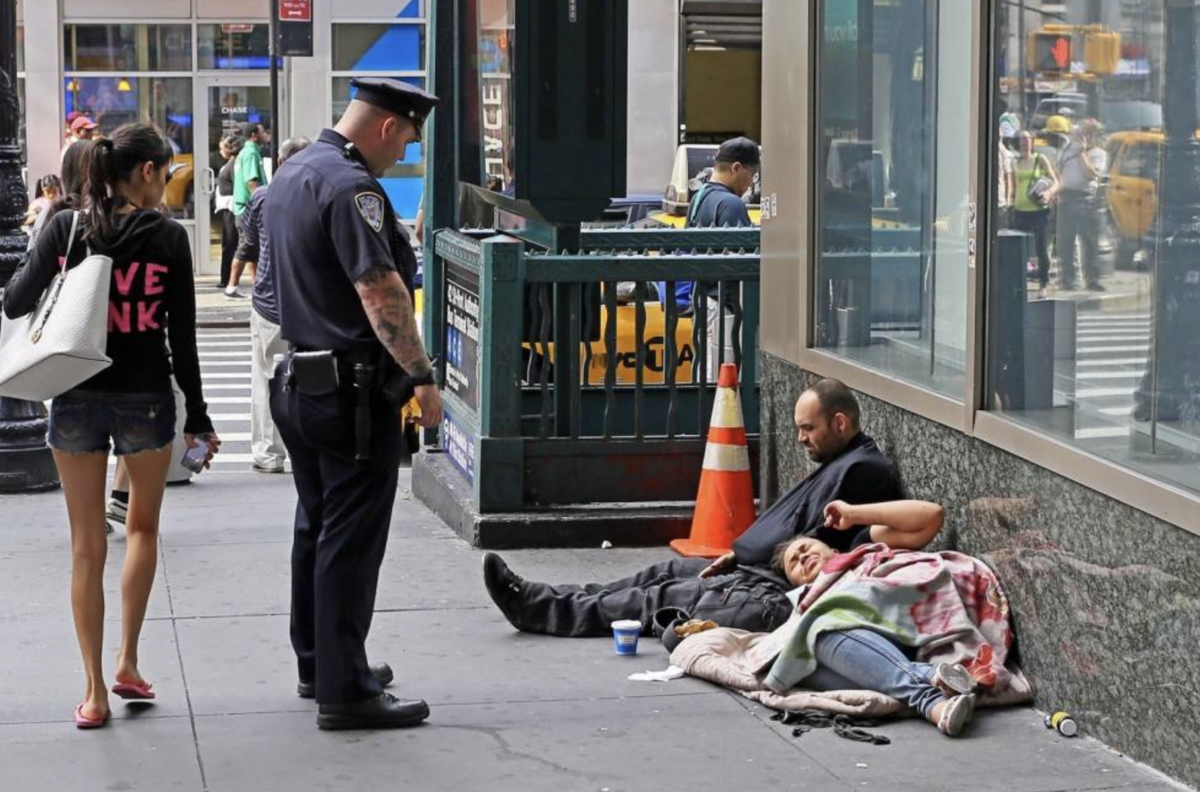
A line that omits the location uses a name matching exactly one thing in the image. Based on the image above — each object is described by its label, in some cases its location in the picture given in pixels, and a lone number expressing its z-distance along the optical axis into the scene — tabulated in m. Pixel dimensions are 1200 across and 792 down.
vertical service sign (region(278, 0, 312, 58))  34.35
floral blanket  10.05
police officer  9.31
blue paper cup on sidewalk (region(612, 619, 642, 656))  11.26
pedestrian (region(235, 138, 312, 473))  16.89
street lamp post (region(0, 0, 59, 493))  17.81
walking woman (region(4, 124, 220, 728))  9.70
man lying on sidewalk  11.54
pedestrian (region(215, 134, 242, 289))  42.16
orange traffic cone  14.06
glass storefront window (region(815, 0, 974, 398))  11.61
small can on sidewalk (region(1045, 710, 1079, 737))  9.51
